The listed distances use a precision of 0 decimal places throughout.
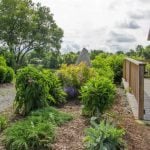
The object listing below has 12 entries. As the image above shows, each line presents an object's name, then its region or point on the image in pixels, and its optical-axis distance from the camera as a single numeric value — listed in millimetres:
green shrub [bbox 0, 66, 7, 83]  7046
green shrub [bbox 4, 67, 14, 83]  7287
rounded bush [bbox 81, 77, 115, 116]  3044
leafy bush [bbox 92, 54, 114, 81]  5042
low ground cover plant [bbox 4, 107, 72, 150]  2270
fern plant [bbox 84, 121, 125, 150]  2128
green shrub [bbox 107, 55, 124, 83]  7281
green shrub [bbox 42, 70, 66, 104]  3860
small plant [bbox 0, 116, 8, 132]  2791
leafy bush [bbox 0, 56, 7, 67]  7470
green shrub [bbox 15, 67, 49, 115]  3235
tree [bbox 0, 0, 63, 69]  16049
